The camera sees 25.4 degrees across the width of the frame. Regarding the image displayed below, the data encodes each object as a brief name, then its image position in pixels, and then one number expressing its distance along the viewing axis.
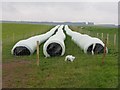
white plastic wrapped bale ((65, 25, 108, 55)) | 16.52
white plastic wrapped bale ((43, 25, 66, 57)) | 15.62
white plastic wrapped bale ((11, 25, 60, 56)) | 16.50
